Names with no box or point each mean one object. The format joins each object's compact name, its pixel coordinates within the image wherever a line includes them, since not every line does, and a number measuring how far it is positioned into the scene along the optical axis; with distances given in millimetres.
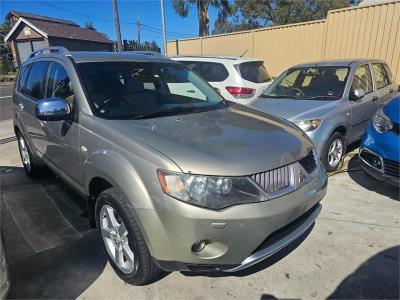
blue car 3645
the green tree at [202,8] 21406
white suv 7004
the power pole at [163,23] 19206
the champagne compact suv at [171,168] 2088
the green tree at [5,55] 38188
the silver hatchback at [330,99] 4566
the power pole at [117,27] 14838
